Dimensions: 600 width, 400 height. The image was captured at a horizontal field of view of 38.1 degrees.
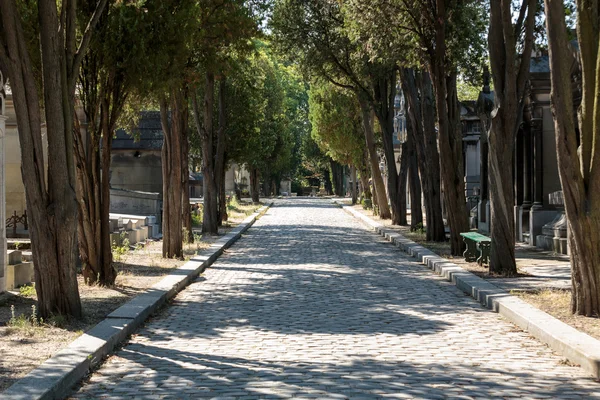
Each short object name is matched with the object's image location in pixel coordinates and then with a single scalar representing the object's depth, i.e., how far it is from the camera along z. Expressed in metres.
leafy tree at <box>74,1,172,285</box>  12.56
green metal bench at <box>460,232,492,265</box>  15.91
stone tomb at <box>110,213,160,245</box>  19.76
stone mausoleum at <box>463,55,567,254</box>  20.84
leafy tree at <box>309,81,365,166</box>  47.09
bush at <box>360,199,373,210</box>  48.75
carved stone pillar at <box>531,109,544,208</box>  22.30
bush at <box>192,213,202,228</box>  31.68
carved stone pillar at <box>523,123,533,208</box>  23.28
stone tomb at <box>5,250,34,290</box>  12.40
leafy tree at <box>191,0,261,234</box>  17.86
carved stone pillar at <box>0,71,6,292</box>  11.58
